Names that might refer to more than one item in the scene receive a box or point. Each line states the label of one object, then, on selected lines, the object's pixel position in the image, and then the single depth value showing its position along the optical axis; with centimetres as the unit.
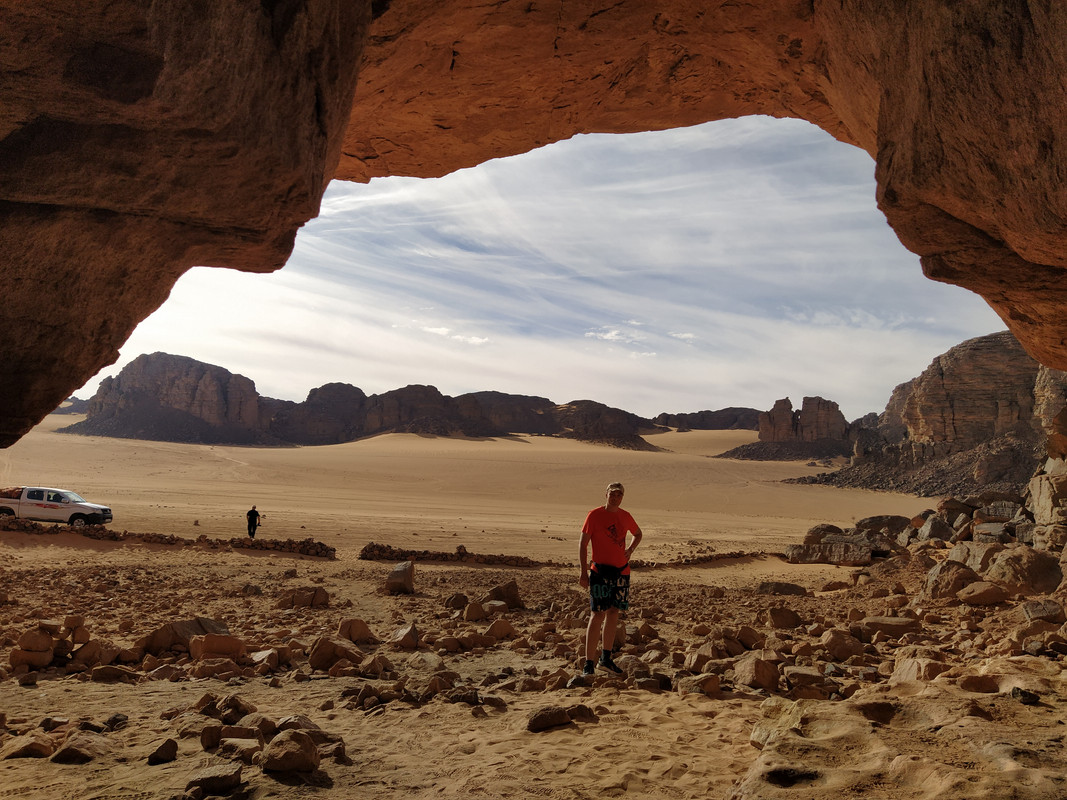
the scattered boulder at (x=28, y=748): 373
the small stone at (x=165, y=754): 371
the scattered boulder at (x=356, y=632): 678
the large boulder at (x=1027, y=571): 775
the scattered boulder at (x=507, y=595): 883
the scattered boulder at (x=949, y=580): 821
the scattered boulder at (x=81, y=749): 367
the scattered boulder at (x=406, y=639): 653
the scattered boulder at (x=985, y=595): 760
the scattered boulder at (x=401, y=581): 977
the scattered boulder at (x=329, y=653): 576
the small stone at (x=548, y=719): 425
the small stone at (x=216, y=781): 333
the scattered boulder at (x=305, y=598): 851
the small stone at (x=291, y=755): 351
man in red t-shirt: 556
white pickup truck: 1758
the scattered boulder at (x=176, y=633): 603
